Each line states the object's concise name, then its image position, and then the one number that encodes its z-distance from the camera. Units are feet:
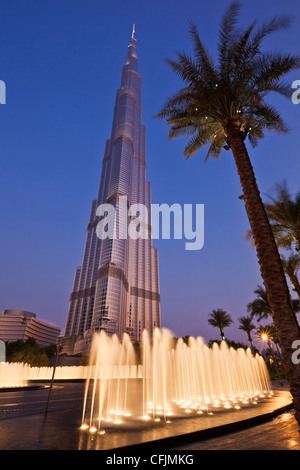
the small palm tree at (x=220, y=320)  146.30
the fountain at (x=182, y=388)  26.09
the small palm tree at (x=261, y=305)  108.99
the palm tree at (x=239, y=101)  22.12
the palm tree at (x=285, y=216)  55.57
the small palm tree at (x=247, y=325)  136.36
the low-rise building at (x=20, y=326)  443.32
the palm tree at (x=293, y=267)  65.77
